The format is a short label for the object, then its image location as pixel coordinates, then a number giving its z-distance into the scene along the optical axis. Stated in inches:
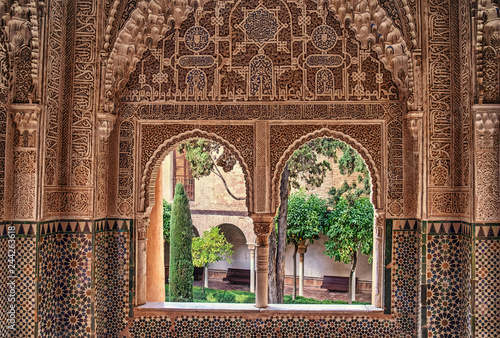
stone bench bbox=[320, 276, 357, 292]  592.1
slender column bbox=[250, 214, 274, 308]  215.3
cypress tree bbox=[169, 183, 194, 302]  412.2
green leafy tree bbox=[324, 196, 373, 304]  461.7
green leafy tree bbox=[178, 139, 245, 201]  410.2
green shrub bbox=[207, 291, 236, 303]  565.6
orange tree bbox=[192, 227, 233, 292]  558.7
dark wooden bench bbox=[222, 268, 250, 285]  639.8
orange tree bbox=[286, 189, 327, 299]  494.9
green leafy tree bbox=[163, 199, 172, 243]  611.2
